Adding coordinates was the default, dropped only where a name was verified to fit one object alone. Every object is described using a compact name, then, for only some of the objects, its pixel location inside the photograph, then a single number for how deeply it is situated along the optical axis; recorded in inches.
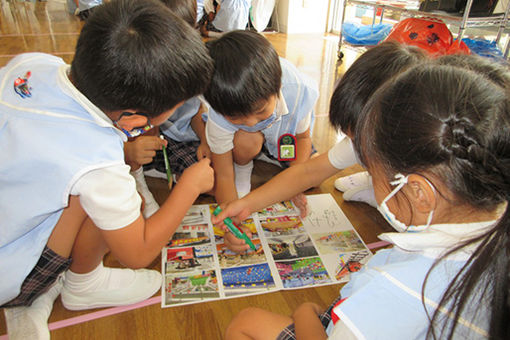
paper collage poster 31.4
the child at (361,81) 27.5
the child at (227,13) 127.3
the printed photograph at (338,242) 35.7
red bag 63.9
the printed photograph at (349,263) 32.9
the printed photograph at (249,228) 37.0
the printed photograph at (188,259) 32.9
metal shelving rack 65.3
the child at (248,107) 32.2
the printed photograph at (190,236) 35.9
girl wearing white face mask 13.7
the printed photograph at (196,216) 38.9
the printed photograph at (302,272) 32.1
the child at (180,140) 41.7
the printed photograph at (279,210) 40.4
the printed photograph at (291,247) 34.9
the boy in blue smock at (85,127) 20.9
